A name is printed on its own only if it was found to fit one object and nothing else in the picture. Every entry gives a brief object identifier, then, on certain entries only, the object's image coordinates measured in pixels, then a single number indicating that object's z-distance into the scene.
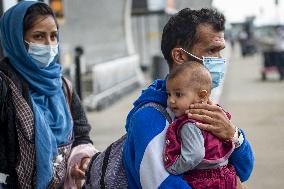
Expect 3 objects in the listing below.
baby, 1.87
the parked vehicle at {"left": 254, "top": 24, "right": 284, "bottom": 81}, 16.55
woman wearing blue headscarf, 2.46
